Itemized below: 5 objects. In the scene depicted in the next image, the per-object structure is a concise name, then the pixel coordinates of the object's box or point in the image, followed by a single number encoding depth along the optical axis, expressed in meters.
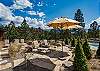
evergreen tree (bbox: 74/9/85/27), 20.19
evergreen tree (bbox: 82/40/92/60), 4.04
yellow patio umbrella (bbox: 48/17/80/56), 3.64
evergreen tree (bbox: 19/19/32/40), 14.48
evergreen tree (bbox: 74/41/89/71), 2.56
